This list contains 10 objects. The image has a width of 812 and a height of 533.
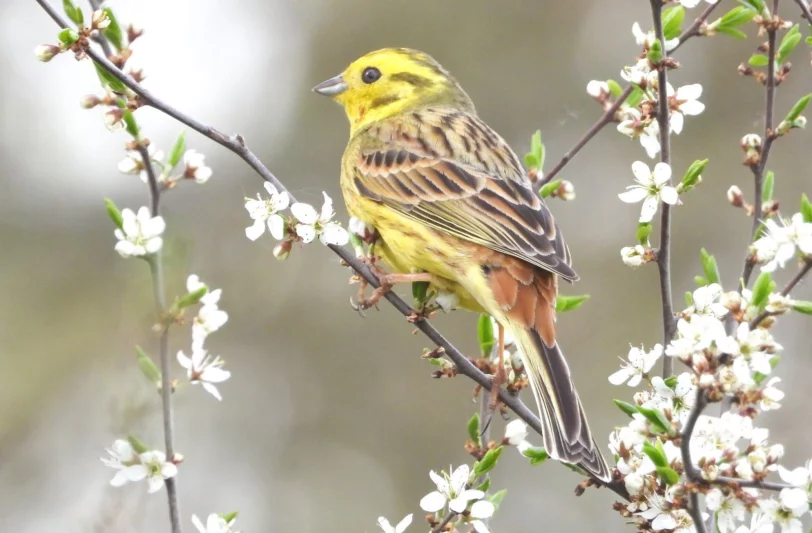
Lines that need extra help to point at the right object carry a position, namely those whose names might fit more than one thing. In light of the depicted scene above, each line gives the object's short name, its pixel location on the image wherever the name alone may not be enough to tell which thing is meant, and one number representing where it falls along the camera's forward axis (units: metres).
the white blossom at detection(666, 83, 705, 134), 5.75
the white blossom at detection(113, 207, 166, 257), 5.05
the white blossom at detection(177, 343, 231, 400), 5.49
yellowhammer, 6.44
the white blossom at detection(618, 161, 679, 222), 5.39
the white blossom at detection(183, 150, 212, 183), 5.99
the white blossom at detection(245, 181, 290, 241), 5.44
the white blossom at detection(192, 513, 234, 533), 5.29
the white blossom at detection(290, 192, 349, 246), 5.61
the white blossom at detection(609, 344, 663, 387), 5.24
